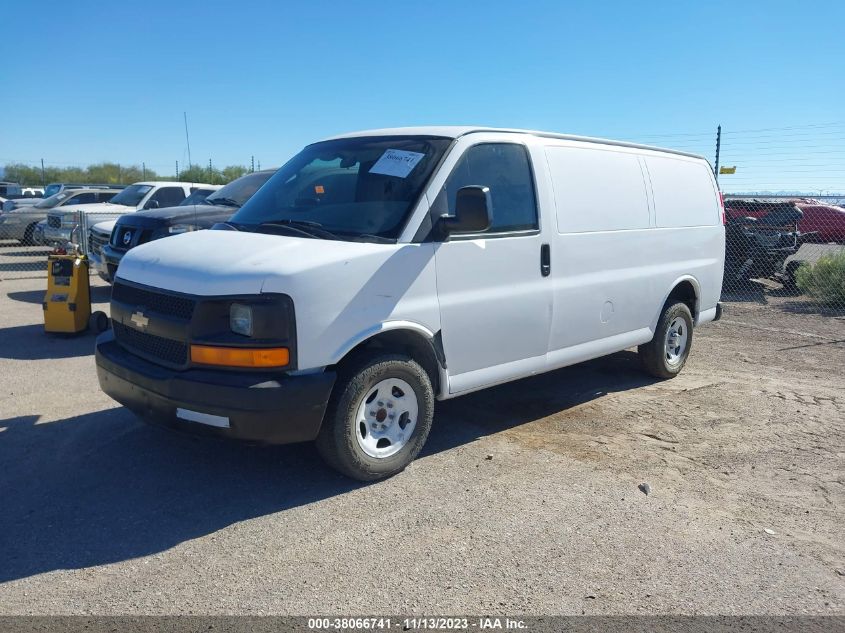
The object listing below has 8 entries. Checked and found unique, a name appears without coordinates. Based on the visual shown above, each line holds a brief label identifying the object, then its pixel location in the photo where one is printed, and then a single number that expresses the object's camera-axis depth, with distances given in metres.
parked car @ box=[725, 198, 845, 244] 20.47
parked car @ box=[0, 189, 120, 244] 19.66
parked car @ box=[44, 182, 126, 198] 28.07
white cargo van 4.09
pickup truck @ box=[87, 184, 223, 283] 9.60
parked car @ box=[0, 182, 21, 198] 34.94
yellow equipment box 8.51
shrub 11.91
